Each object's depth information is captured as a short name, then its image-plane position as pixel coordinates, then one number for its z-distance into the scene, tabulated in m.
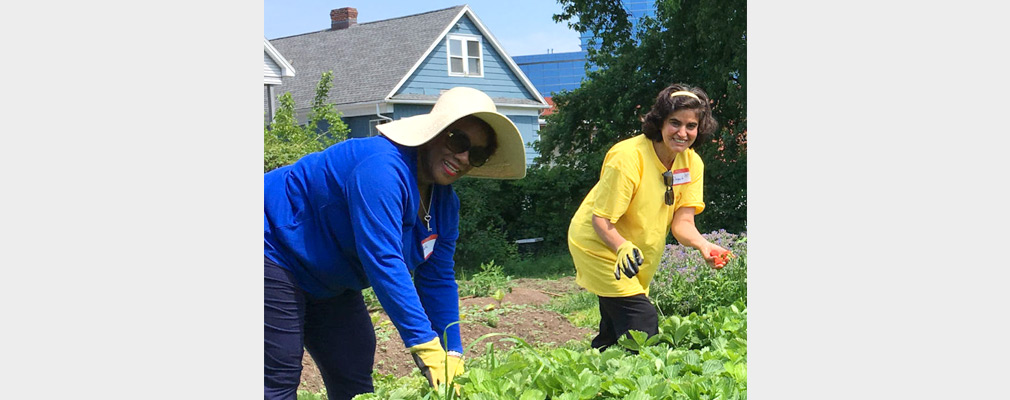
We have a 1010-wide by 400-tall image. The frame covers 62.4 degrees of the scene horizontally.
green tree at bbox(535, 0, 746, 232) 8.40
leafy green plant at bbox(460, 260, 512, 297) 7.21
